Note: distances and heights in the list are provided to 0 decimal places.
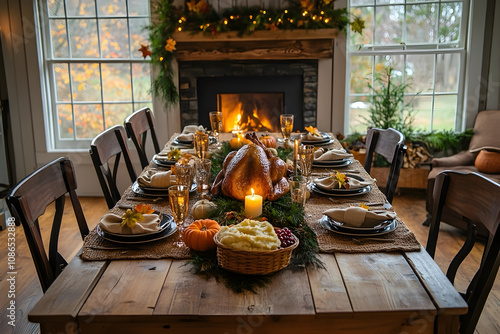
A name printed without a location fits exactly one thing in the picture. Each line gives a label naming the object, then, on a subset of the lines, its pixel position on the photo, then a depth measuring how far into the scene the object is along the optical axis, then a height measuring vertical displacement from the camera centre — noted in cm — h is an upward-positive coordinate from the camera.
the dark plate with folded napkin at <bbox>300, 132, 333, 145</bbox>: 313 -41
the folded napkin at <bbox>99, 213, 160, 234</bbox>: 164 -47
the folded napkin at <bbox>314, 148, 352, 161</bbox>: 262 -42
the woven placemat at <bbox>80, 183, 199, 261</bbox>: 153 -52
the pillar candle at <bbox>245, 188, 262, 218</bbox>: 174 -44
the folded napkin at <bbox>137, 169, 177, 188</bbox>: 215 -44
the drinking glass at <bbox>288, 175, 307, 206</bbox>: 177 -39
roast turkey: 190 -38
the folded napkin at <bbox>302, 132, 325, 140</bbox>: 314 -39
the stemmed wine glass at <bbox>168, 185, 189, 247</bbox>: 167 -41
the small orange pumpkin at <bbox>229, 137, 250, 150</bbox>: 268 -36
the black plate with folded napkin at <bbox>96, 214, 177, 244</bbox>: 161 -49
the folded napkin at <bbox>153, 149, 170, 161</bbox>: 270 -44
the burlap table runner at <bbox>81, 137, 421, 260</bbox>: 154 -52
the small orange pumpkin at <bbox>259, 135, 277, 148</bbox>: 288 -38
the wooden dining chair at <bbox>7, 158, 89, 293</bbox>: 152 -40
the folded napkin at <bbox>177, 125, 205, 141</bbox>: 322 -38
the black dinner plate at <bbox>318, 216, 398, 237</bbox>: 165 -50
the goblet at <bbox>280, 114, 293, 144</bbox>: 295 -30
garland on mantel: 422 +40
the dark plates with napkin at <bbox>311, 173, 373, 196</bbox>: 210 -48
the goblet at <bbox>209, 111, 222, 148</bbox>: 306 -29
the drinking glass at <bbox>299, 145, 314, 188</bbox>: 220 -35
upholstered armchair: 375 -67
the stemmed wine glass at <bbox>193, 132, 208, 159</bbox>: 242 -33
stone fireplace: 436 -6
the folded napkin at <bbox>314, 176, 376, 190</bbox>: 213 -45
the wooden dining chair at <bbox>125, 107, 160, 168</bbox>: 299 -33
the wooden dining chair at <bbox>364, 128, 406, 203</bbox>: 243 -39
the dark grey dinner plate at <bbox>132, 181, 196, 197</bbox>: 212 -47
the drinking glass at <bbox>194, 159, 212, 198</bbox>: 204 -39
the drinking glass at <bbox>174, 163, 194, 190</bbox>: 196 -37
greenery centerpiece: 137 -50
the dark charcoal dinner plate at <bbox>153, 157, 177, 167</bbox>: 264 -45
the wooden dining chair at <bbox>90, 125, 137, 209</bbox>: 236 -38
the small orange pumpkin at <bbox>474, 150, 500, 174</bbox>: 384 -67
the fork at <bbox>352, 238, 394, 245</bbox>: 163 -51
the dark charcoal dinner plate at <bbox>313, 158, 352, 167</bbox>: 261 -45
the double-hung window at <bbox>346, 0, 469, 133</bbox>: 451 +12
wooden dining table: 124 -54
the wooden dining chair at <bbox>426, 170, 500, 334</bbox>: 151 -44
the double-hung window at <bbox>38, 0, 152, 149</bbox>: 453 +5
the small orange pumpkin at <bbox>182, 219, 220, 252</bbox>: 153 -47
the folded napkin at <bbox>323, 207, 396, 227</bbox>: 168 -46
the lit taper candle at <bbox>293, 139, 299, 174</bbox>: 245 -38
